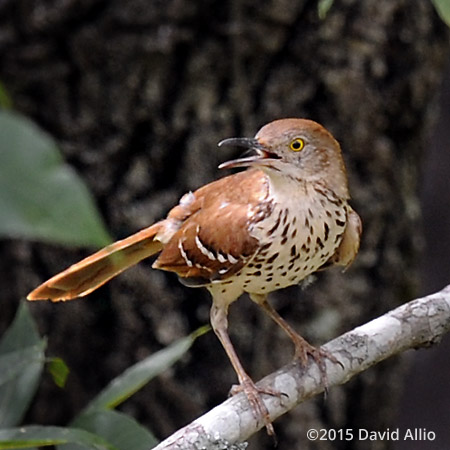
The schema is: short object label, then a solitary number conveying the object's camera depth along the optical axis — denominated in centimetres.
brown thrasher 527
